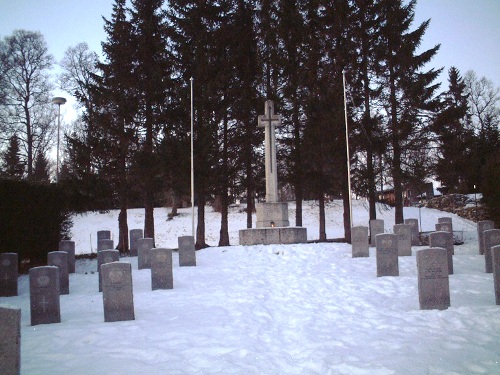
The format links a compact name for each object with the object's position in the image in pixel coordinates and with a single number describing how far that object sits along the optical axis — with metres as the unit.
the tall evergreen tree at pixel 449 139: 19.67
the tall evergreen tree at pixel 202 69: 19.45
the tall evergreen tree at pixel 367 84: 19.52
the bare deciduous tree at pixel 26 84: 22.45
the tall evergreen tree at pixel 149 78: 18.92
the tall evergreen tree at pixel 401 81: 19.42
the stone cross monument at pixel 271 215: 15.02
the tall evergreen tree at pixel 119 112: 18.75
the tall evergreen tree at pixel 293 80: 20.81
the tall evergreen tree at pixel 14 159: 23.00
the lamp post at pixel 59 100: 17.47
